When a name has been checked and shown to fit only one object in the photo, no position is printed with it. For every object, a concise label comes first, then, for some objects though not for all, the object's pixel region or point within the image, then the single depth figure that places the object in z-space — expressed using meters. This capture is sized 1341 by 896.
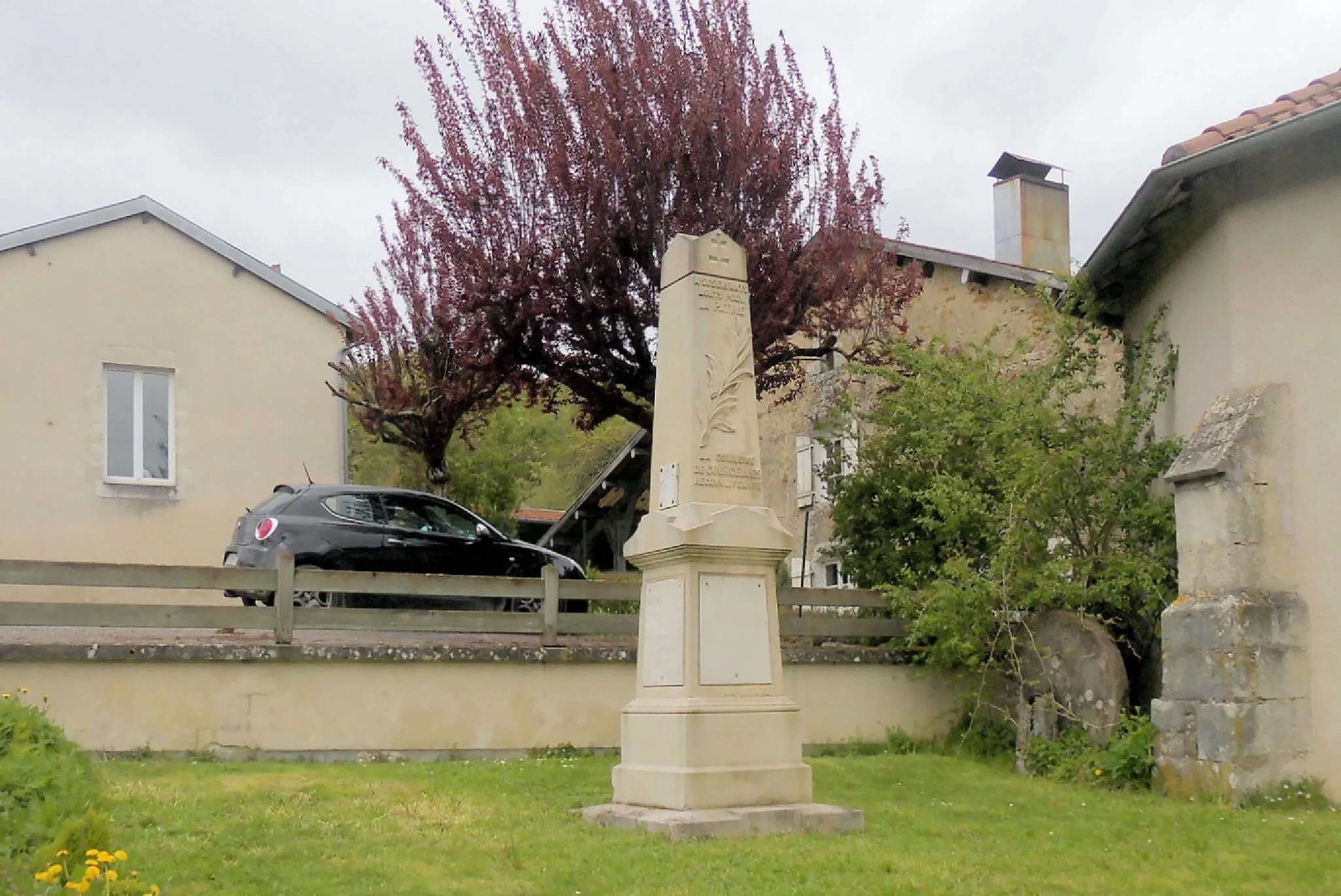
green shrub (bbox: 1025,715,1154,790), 9.95
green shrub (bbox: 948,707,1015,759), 11.95
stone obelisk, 7.75
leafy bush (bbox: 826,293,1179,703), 11.57
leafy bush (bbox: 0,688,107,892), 5.88
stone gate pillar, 9.20
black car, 13.30
